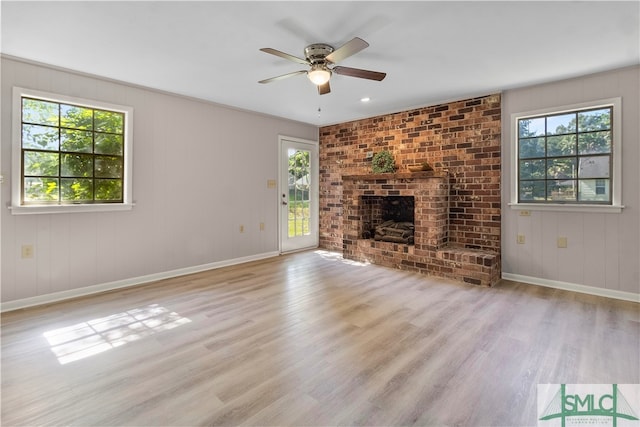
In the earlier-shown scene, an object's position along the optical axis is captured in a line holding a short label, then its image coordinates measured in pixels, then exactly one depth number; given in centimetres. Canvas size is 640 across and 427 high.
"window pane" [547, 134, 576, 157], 369
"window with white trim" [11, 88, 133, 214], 317
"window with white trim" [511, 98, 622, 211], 345
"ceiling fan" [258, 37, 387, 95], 273
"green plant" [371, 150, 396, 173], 501
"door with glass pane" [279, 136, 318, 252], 570
